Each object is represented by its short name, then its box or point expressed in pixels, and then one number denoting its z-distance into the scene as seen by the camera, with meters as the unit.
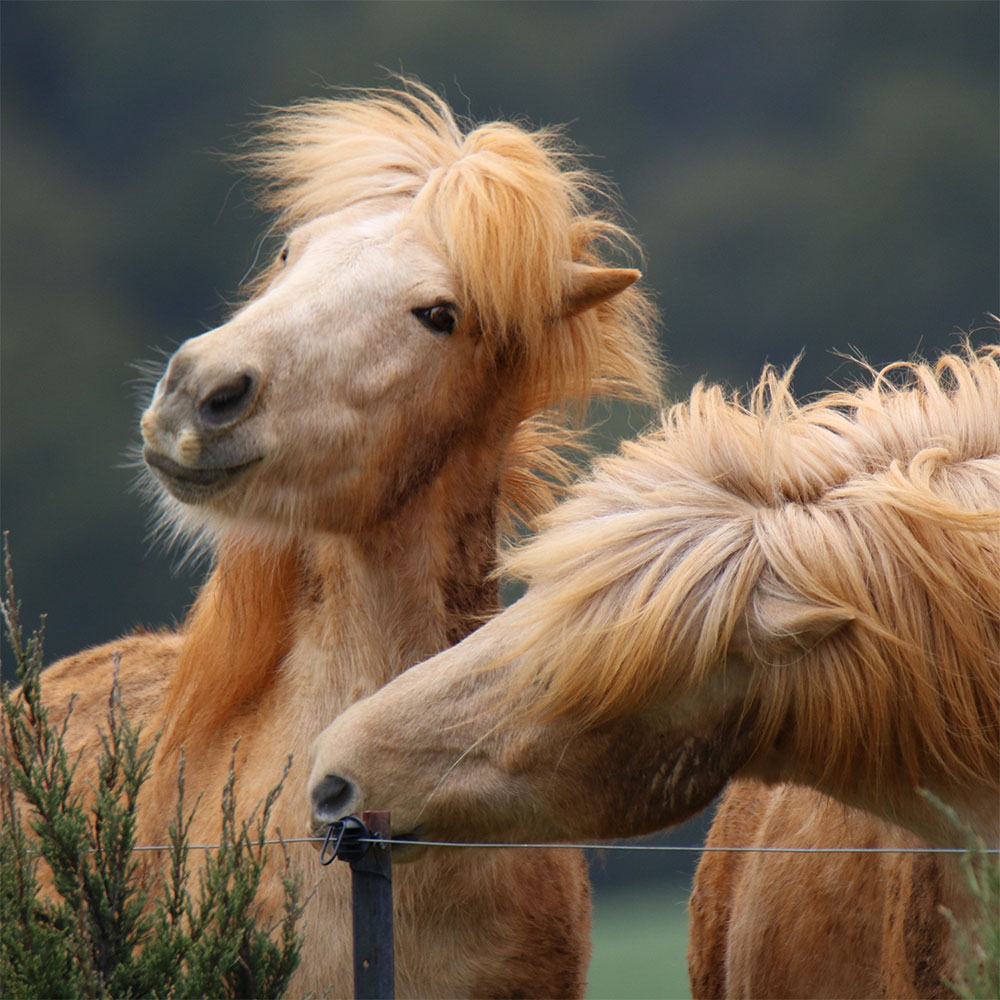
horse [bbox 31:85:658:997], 11.10
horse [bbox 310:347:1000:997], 10.76
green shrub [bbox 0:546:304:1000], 10.78
